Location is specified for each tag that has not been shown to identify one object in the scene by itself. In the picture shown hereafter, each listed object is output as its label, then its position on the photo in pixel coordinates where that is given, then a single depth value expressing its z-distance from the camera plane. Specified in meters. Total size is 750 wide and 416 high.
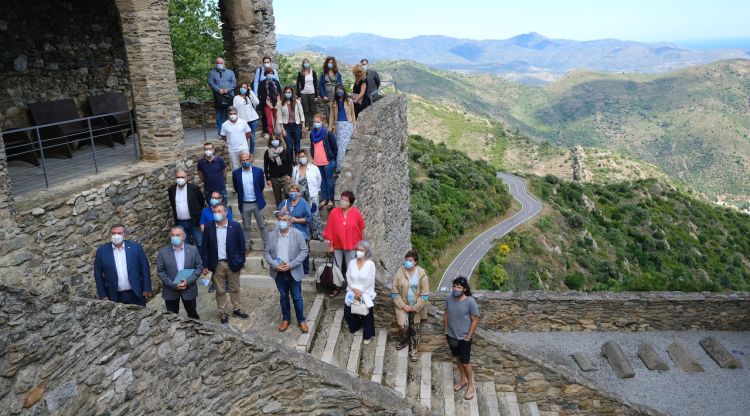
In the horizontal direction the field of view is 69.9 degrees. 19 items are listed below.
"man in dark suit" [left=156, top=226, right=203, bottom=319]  6.83
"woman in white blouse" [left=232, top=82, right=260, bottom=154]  10.98
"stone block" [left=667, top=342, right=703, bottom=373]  11.24
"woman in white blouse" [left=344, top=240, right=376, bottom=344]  7.29
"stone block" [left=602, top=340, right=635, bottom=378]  11.00
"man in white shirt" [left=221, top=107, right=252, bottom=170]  9.79
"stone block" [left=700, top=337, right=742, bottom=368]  11.41
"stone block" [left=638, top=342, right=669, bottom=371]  11.23
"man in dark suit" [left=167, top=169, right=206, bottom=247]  8.47
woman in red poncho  7.80
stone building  7.33
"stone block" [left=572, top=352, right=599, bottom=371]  11.27
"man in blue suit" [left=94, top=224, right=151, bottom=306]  6.54
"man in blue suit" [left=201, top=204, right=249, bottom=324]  7.22
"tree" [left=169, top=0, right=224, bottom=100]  23.16
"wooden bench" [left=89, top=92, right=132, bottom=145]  11.49
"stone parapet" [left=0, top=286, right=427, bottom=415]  4.27
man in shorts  7.30
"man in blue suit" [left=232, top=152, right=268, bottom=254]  8.76
